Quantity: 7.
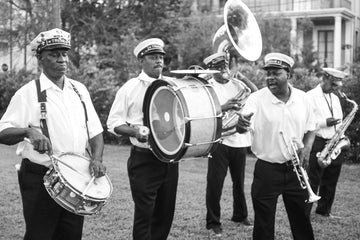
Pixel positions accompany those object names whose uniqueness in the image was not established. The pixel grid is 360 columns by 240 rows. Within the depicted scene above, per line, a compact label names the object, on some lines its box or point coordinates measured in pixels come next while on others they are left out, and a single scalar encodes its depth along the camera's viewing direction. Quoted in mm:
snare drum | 4121
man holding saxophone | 7805
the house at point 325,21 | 26375
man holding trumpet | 5465
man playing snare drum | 4324
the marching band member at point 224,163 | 6793
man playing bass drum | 5219
